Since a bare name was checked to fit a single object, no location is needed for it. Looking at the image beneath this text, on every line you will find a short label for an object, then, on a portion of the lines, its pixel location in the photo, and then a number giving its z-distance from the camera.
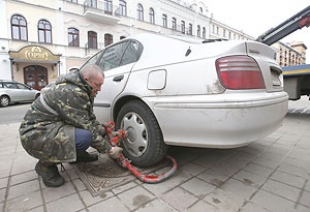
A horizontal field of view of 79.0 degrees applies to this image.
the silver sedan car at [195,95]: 1.42
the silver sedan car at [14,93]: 9.27
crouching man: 1.56
